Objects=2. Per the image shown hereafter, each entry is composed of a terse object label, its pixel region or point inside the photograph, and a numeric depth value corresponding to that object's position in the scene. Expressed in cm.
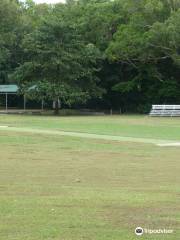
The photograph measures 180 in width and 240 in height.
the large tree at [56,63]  5288
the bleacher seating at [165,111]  5231
